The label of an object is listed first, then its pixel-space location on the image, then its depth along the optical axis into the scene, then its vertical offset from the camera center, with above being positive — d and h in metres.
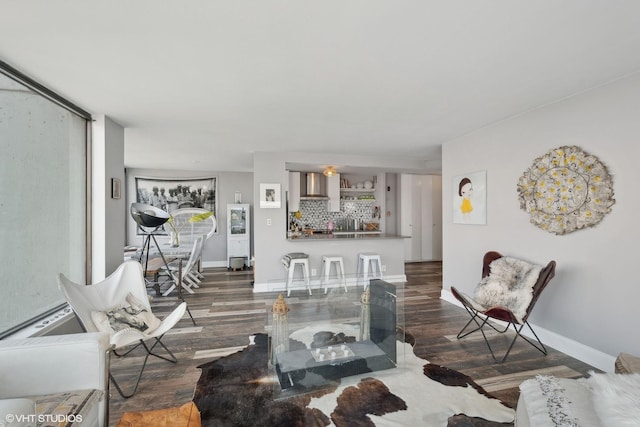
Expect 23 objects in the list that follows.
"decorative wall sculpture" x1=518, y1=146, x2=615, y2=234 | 2.48 +0.21
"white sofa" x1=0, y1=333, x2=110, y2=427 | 1.39 -0.81
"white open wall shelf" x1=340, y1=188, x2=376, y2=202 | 7.38 +0.49
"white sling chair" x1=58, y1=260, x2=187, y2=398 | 2.07 -0.78
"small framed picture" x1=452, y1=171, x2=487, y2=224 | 3.66 +0.20
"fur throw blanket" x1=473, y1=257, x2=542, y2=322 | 2.67 -0.74
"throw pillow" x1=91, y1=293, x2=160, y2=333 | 2.15 -0.84
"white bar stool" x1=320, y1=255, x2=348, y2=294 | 4.84 -0.89
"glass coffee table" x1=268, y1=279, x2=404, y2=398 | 2.26 -1.06
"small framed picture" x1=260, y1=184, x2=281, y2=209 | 4.84 +0.31
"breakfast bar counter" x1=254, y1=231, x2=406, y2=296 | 4.98 -0.69
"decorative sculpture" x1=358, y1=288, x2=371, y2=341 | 2.59 -0.98
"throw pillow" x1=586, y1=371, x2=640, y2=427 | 1.00 -0.71
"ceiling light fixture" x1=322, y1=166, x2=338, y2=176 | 5.50 +0.82
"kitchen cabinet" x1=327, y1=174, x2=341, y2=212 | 6.94 +0.56
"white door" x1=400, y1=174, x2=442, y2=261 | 7.34 -0.06
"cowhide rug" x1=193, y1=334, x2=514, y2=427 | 1.84 -1.33
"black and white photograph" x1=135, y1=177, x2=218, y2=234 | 6.88 +0.51
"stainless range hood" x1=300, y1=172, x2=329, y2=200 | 6.78 +0.67
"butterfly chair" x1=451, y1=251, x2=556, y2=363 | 2.60 -0.78
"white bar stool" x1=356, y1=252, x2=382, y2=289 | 5.04 -0.90
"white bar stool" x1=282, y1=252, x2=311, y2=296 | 4.43 -0.80
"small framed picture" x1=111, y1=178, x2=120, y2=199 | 3.22 +0.29
